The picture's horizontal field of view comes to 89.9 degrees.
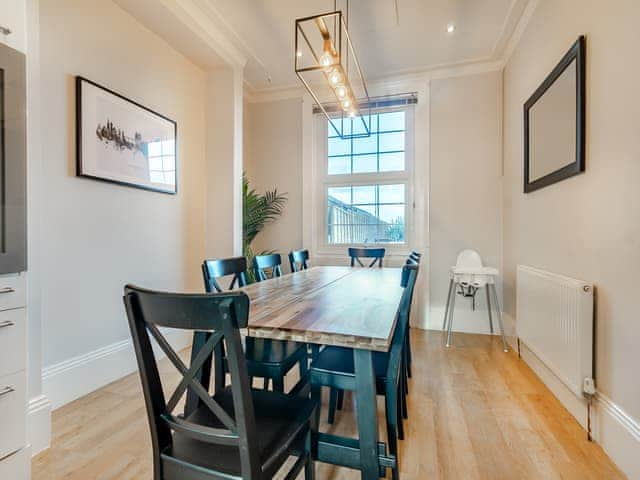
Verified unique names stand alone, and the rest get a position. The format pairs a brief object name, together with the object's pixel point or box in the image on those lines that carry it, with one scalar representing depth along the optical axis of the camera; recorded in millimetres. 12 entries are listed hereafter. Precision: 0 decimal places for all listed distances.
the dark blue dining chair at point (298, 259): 2658
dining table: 1007
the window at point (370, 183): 3600
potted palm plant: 3506
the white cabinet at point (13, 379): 1243
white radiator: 1619
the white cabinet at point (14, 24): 1272
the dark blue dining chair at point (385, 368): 1228
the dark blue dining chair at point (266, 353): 1435
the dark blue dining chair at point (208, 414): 709
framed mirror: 1736
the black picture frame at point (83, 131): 1991
